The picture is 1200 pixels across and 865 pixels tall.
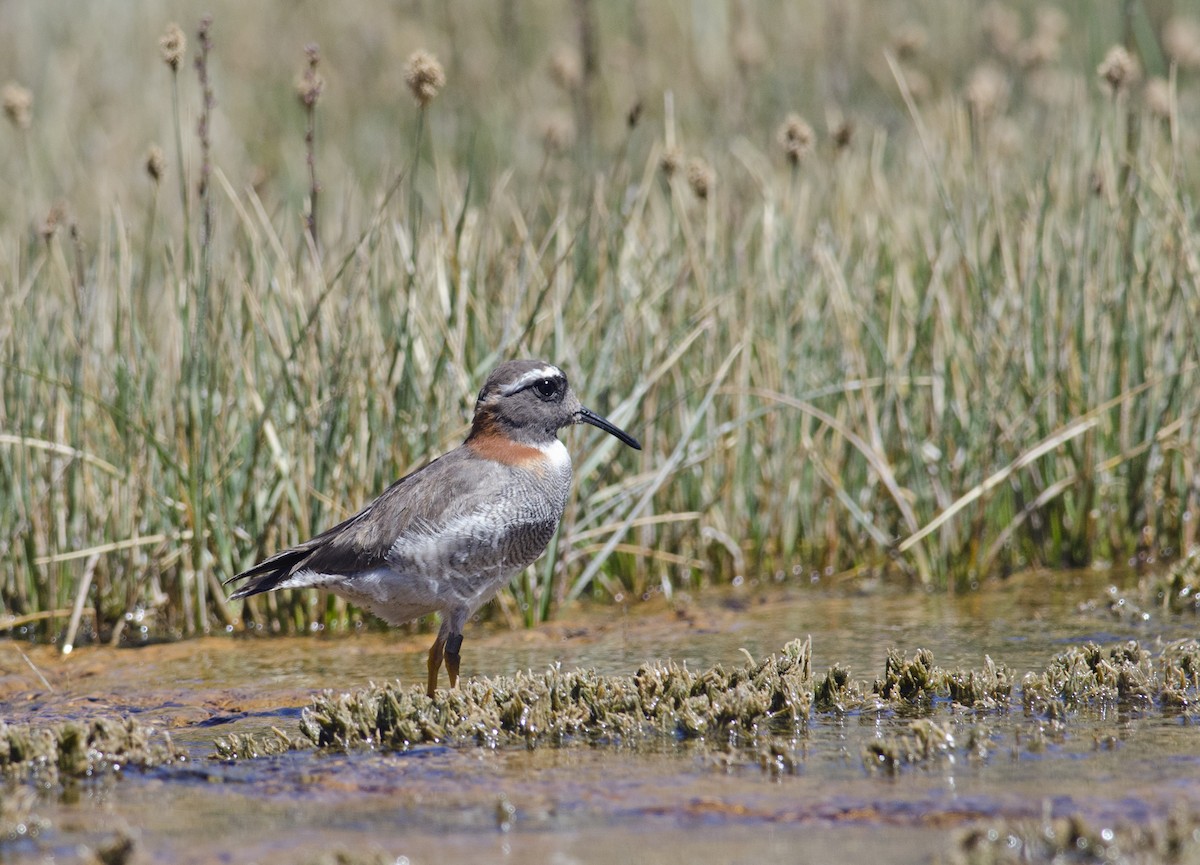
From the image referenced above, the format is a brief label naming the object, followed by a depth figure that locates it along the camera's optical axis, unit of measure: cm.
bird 1202
